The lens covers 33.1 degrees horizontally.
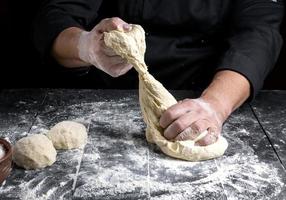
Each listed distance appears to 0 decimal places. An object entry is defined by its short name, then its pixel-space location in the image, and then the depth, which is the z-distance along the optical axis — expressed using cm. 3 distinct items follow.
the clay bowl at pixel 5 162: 122
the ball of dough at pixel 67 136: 143
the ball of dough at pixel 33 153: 133
